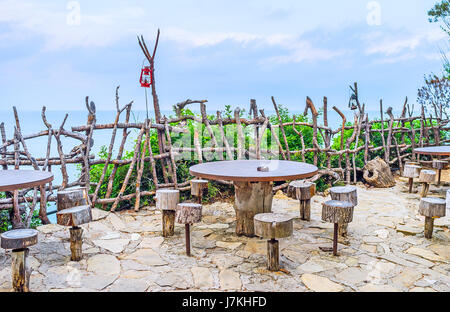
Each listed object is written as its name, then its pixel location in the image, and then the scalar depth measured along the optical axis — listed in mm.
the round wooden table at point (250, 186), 3912
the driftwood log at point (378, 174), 7258
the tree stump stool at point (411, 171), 6605
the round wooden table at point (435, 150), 5989
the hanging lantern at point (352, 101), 6784
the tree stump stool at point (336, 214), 3568
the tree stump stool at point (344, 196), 4250
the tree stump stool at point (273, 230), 3078
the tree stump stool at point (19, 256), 2824
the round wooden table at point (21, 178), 3265
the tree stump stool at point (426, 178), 6031
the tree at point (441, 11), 10672
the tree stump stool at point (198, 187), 5086
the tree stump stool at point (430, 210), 3895
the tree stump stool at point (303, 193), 4777
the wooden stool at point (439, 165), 7246
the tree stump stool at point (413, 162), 7976
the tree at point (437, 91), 12055
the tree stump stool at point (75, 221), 3459
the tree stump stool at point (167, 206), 4129
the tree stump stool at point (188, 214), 3621
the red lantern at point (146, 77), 5902
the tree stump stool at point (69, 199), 3938
